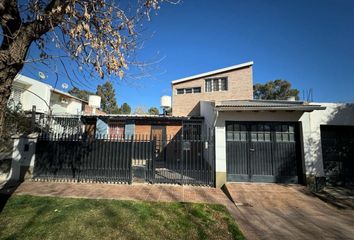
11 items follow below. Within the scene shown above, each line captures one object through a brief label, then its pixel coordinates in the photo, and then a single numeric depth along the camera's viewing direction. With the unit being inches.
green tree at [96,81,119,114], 1702.4
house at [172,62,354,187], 313.6
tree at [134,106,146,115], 1662.6
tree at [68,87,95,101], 1712.1
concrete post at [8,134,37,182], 316.8
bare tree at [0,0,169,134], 116.8
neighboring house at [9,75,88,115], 607.0
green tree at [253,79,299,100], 1451.8
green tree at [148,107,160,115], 1763.0
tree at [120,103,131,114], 1840.6
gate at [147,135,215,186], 317.1
